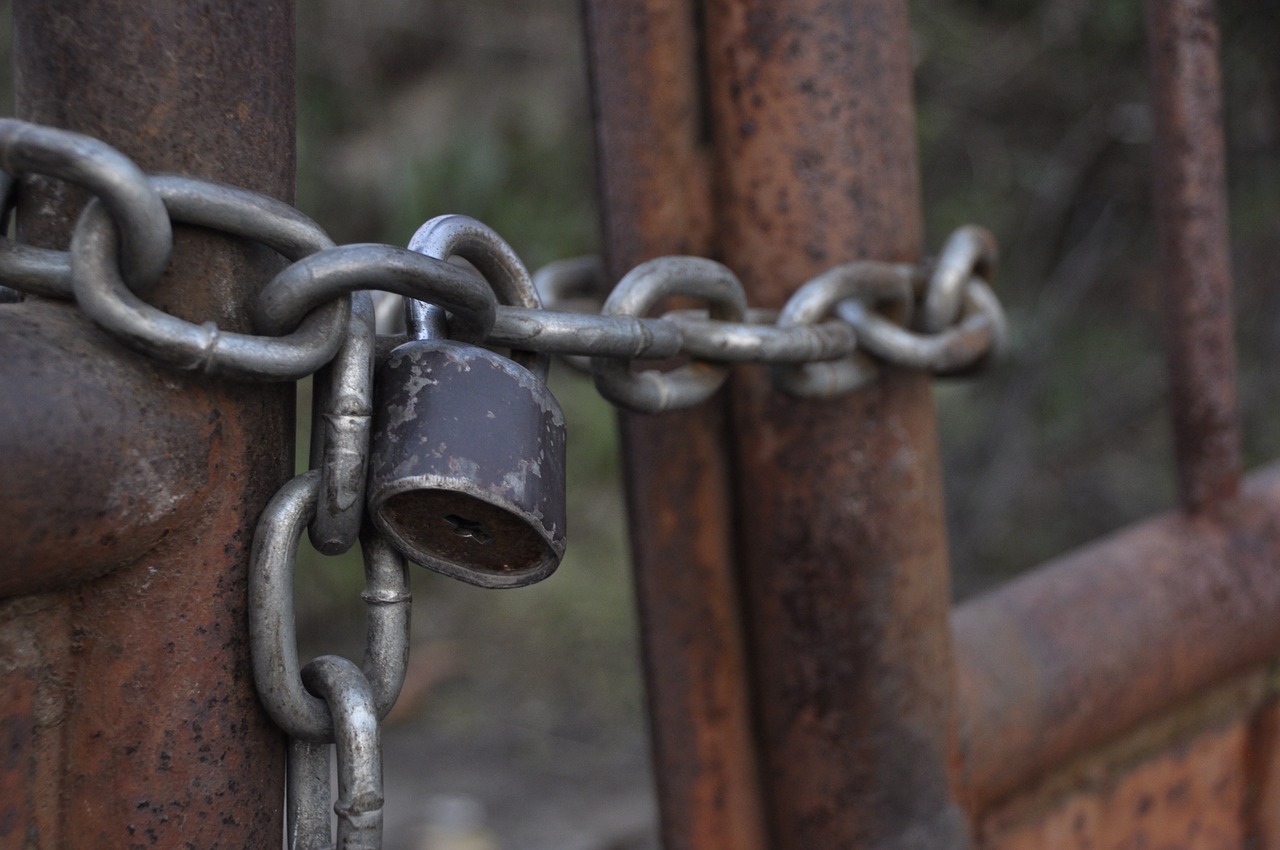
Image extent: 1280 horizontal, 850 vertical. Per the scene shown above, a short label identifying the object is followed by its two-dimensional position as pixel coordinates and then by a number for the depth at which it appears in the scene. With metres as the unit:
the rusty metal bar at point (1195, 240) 0.92
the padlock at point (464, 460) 0.41
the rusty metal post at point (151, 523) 0.38
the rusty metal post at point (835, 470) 0.69
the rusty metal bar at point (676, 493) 0.72
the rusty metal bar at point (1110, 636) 0.83
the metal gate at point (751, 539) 0.39
